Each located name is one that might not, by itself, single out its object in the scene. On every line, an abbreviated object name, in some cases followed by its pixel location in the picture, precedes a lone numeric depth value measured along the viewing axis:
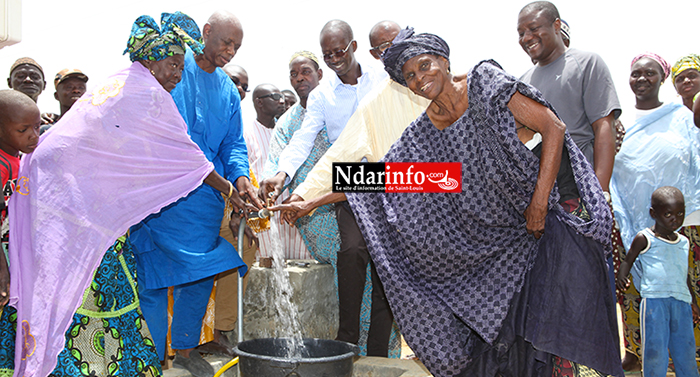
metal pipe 3.52
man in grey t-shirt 3.24
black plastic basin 2.62
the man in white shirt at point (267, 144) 4.82
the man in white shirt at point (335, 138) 3.68
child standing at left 2.56
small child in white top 3.78
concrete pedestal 4.09
